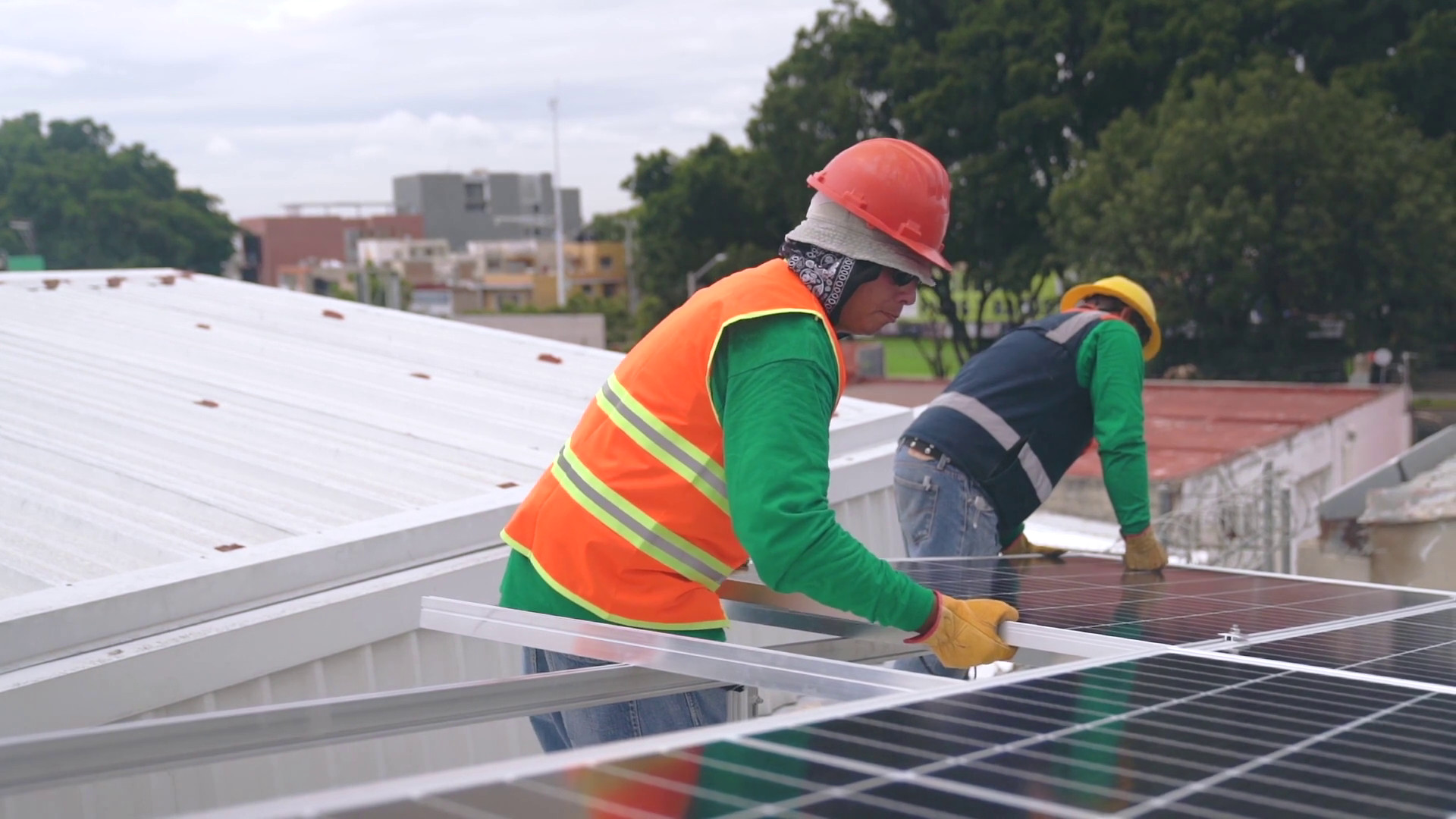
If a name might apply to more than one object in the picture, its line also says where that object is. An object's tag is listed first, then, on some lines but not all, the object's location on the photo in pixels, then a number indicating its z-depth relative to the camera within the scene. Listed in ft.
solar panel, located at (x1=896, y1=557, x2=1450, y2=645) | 11.11
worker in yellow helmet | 16.10
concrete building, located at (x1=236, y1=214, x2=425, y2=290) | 300.61
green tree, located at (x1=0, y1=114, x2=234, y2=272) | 184.65
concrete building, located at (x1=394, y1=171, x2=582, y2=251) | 367.45
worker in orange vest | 8.69
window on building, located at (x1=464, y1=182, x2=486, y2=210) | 371.76
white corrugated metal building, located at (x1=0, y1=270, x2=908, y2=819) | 12.36
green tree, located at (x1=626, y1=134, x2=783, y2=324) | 130.31
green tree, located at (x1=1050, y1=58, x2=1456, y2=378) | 94.79
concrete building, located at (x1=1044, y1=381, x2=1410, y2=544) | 53.83
